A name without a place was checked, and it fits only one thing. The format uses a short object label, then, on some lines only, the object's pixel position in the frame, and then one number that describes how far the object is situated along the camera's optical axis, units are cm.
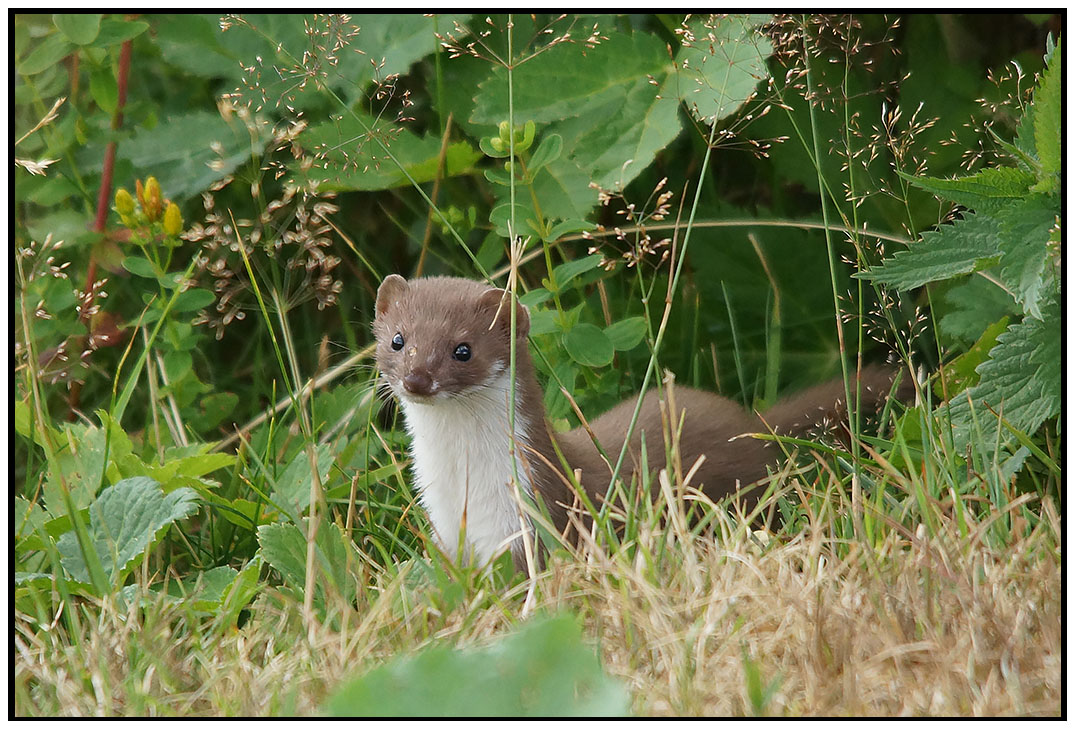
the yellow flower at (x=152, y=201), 591
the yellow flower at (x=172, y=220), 591
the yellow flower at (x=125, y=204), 587
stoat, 554
